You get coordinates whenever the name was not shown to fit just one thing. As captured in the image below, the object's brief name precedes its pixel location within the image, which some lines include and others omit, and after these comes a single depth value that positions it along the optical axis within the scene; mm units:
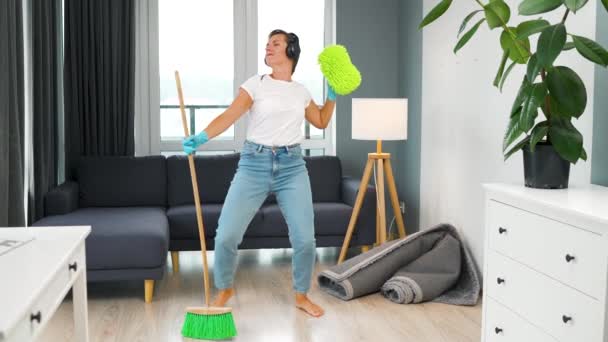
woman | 3949
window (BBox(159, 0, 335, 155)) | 5992
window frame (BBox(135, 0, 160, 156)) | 5902
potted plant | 2688
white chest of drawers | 2369
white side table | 1581
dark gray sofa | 4273
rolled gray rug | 4367
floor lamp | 4914
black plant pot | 2947
